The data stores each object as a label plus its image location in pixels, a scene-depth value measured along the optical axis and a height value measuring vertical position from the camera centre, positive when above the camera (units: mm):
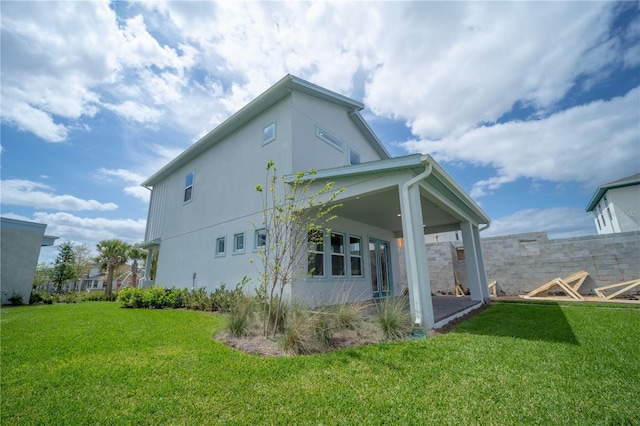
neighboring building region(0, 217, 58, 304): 11680 +1143
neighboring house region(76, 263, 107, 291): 40688 -370
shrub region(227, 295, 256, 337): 4844 -782
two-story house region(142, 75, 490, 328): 5922 +2086
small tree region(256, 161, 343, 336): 4762 +1621
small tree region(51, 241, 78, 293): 18922 +939
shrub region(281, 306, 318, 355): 3958 -923
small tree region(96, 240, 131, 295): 19594 +1861
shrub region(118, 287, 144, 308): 9648 -691
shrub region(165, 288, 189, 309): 9500 -767
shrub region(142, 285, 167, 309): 9508 -740
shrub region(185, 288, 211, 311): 8438 -765
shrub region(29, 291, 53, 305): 12814 -890
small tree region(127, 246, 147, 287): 21253 +1665
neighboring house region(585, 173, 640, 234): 15672 +4053
